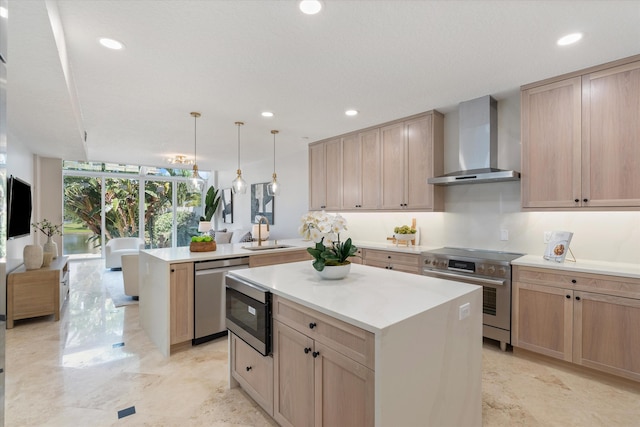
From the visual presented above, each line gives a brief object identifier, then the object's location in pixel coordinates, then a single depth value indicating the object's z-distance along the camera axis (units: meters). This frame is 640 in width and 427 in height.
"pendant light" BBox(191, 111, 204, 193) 3.57
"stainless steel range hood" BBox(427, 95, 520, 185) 3.12
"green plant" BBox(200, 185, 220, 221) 7.44
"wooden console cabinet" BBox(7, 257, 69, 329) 3.45
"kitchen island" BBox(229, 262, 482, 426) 1.21
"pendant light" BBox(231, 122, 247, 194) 3.67
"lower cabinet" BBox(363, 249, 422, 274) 3.46
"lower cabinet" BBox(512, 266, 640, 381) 2.22
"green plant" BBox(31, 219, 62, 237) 4.38
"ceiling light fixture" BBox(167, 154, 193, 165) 5.91
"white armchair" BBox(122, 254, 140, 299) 4.22
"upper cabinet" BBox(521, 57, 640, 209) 2.36
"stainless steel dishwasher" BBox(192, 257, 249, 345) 2.96
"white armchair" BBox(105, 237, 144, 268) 6.32
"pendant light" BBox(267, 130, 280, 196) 4.14
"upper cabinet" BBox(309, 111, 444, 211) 3.62
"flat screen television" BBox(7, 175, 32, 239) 3.45
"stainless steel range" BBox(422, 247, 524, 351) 2.80
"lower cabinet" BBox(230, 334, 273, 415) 1.84
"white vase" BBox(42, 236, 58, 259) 4.26
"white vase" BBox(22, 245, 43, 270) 3.66
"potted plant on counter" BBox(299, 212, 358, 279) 1.88
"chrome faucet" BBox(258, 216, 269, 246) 3.71
